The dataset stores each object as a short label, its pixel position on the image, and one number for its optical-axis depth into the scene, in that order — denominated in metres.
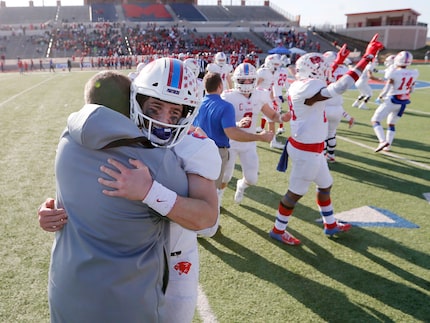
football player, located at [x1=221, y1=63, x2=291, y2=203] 5.44
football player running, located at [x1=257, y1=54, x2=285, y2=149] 9.70
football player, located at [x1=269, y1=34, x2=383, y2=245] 4.53
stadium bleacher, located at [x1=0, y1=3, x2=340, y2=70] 43.66
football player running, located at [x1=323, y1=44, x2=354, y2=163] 7.94
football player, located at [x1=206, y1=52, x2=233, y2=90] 9.84
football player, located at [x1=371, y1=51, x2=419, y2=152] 8.79
